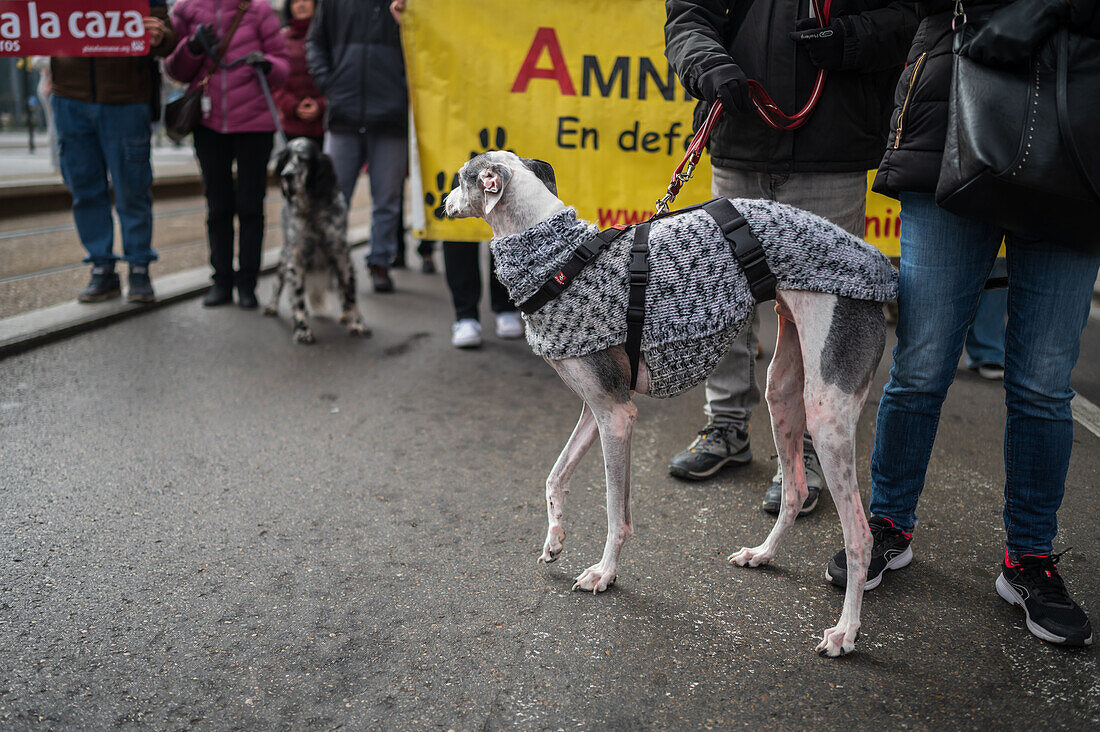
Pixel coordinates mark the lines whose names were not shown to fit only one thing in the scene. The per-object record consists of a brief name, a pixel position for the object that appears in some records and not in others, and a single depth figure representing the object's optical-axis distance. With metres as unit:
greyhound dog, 2.38
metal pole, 17.32
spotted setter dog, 5.88
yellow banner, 5.13
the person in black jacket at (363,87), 6.65
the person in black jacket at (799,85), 2.89
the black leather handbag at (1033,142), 2.04
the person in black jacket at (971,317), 2.36
